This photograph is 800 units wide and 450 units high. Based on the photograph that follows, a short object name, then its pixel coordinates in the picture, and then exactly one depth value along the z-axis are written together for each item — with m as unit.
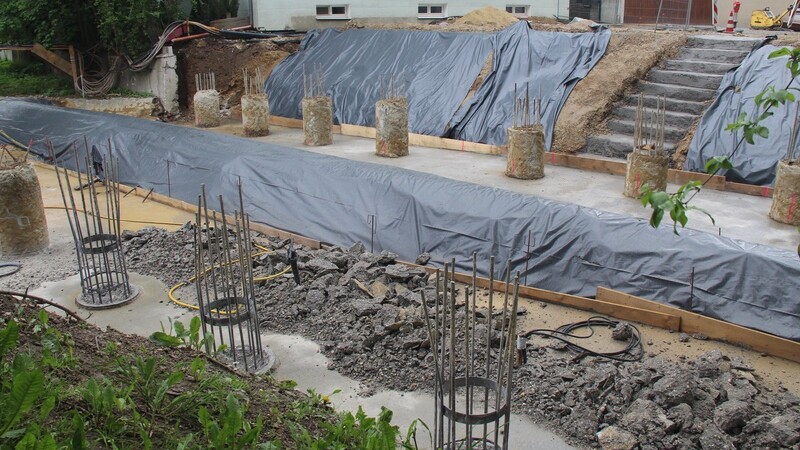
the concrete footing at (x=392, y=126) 15.13
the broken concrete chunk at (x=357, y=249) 9.93
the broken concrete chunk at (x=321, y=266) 9.08
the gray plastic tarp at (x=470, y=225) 8.04
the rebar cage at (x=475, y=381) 4.67
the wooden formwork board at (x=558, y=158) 12.91
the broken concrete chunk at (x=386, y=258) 9.34
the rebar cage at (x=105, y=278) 8.79
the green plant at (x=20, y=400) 2.95
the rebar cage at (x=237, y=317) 6.66
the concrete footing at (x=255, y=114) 17.70
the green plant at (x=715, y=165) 2.75
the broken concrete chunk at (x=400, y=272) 8.82
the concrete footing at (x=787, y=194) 10.52
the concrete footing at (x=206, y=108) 19.12
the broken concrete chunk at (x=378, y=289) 8.49
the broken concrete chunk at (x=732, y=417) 5.88
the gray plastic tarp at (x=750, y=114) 12.42
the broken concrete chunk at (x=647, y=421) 5.81
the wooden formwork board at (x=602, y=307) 8.08
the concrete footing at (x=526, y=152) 13.18
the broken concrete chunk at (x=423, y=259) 9.81
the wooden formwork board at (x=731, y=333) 7.47
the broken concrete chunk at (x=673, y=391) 6.07
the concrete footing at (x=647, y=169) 11.62
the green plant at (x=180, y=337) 4.67
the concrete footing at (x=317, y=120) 16.44
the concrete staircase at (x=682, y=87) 14.34
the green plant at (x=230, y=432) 3.36
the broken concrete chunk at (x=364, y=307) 7.93
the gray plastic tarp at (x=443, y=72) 16.14
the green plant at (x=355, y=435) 3.71
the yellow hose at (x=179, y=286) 8.83
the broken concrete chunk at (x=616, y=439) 5.76
